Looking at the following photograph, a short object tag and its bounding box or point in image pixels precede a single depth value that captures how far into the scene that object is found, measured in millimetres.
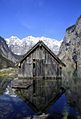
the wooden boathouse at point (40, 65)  15790
